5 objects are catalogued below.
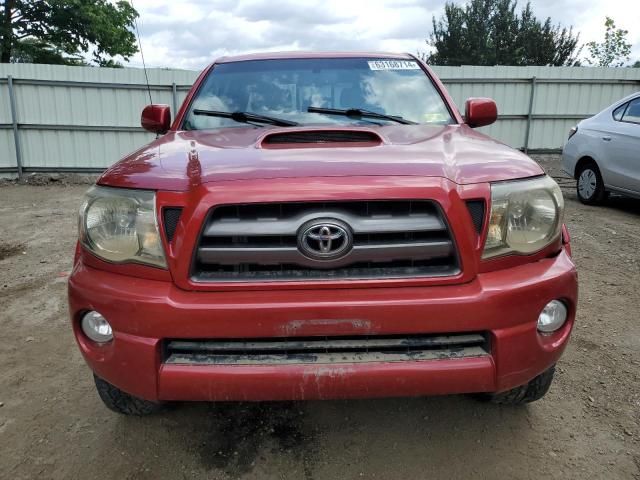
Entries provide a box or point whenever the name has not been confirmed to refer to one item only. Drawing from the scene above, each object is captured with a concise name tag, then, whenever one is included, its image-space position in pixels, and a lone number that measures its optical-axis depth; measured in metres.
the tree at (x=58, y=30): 21.48
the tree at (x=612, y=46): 33.75
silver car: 6.19
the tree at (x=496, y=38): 38.88
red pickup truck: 1.66
